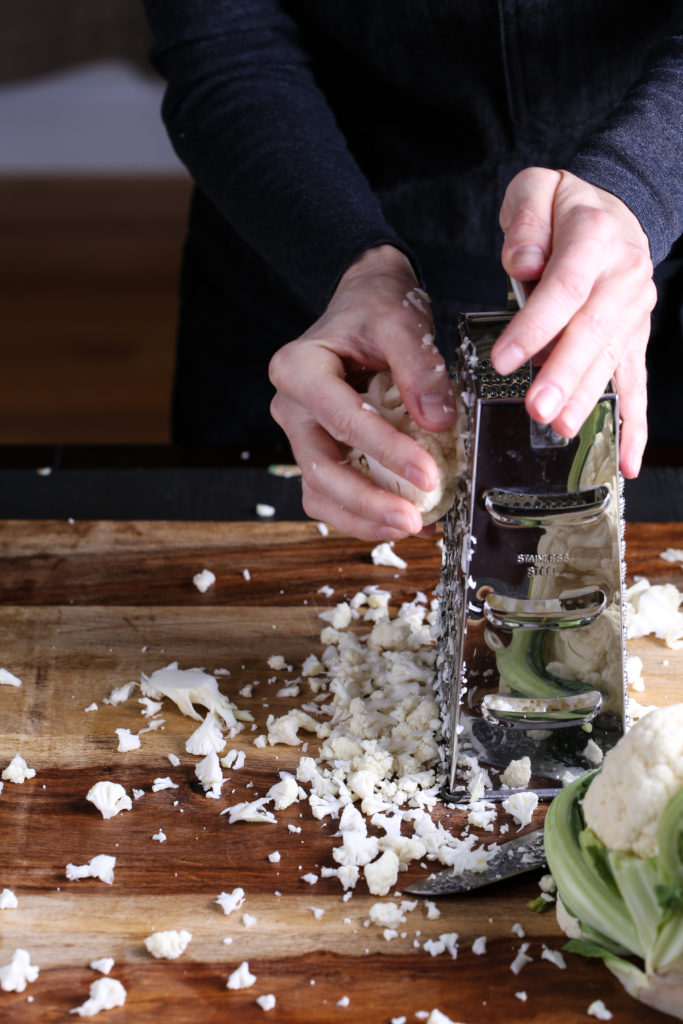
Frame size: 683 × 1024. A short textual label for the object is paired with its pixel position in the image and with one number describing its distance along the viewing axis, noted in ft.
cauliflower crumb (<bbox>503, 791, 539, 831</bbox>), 4.00
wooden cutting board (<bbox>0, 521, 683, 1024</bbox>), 3.39
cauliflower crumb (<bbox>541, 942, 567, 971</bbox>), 3.45
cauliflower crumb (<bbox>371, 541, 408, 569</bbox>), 5.39
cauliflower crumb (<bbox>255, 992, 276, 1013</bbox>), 3.32
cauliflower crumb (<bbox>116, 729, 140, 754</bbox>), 4.34
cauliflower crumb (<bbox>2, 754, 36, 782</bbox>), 4.19
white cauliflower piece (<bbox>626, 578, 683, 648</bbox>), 4.84
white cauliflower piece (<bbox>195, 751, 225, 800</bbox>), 4.13
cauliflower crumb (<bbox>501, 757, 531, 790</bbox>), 4.10
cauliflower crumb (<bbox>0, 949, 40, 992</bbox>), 3.40
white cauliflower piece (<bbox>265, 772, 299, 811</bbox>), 4.05
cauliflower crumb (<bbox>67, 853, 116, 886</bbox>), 3.77
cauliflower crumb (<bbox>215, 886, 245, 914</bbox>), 3.64
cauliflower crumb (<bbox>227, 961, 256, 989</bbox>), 3.38
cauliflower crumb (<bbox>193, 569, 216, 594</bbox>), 5.27
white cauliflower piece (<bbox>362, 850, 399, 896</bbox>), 3.69
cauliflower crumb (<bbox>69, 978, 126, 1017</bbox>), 3.31
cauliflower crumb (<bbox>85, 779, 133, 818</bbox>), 4.03
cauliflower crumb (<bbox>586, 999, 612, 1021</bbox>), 3.29
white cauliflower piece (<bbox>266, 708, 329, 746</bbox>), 4.35
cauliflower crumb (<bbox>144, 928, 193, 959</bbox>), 3.46
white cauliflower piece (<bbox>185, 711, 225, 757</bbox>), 4.31
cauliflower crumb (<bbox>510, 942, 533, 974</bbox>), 3.43
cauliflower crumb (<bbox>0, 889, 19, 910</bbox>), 3.68
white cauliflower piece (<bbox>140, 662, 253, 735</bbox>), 4.48
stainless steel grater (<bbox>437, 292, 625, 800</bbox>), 3.67
